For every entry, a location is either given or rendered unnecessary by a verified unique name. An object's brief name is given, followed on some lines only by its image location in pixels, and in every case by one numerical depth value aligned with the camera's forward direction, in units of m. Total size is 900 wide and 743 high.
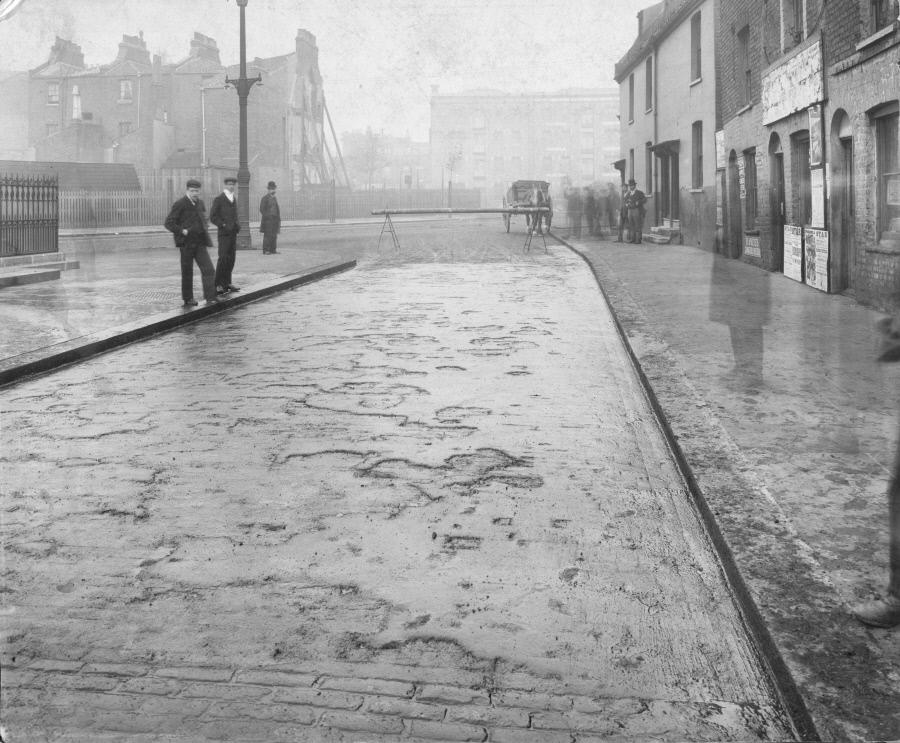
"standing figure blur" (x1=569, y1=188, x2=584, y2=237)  31.95
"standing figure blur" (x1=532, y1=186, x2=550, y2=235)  30.03
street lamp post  24.25
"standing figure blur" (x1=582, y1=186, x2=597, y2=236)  30.78
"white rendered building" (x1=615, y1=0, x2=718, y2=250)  22.41
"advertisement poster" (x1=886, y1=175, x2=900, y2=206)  11.17
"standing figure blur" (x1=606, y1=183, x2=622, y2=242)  29.95
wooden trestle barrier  25.04
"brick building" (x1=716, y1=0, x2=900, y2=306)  11.45
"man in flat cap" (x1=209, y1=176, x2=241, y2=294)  13.03
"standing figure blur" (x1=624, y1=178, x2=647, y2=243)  25.03
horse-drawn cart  37.60
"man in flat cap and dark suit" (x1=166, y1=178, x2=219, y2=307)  11.71
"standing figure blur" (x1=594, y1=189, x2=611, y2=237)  30.78
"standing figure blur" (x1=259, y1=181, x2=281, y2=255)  22.98
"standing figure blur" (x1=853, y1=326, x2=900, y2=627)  2.97
